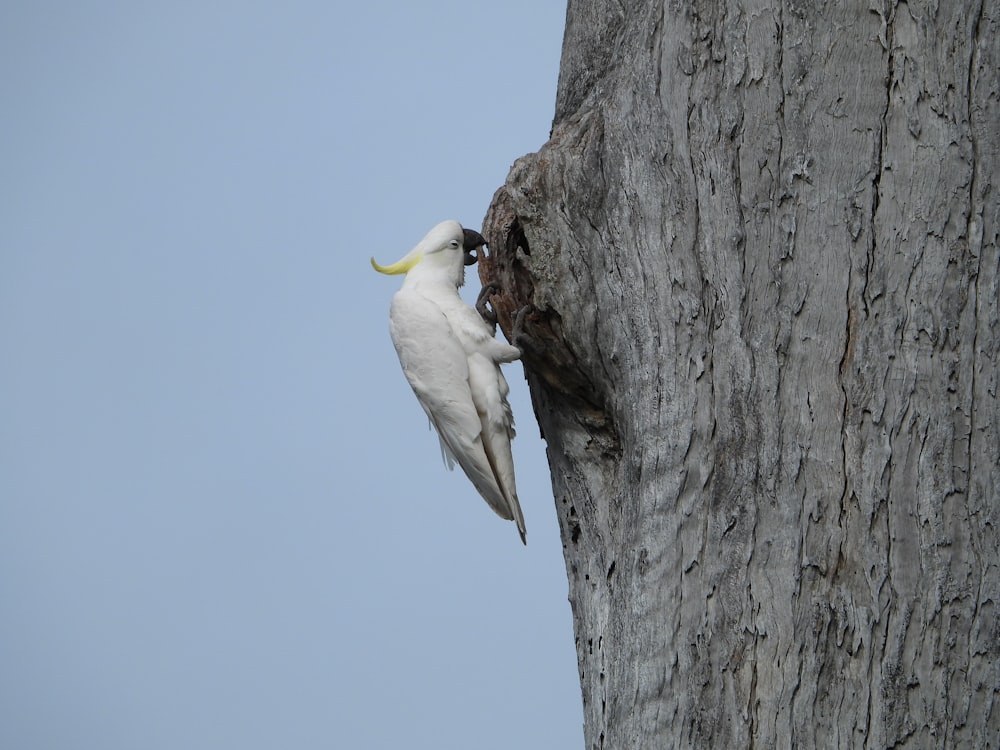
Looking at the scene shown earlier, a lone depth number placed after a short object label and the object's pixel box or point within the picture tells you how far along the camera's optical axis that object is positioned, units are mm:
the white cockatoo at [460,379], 26753
